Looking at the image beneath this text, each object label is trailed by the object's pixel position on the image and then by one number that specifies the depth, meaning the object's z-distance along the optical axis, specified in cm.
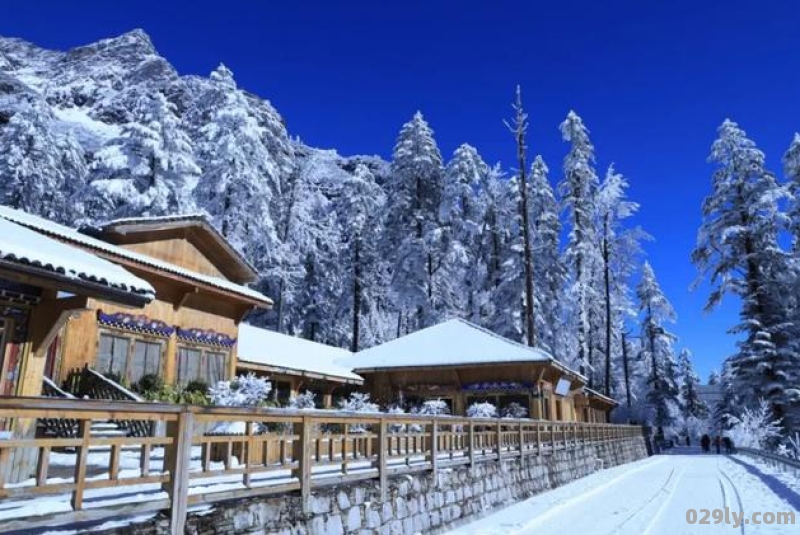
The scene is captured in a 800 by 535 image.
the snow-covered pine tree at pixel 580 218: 4188
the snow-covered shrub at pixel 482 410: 2203
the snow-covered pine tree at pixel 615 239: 4334
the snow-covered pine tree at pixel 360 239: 4147
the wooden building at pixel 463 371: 2308
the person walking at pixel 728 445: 3956
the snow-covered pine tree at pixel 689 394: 7325
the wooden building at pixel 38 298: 807
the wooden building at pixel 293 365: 2123
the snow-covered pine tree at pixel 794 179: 3168
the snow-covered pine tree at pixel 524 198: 3005
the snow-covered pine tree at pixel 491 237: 4178
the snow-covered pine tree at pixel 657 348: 5672
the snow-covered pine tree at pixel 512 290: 3781
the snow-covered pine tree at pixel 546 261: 3981
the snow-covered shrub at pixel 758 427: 2947
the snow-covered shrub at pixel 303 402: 1811
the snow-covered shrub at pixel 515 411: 2319
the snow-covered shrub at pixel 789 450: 2194
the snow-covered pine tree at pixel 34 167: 3147
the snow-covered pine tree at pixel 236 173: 3153
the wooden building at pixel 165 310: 1399
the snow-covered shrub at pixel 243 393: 1362
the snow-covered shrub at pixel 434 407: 2267
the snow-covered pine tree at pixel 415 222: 3900
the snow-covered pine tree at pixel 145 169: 2800
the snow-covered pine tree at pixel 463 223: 4088
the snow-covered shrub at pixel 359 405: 2003
